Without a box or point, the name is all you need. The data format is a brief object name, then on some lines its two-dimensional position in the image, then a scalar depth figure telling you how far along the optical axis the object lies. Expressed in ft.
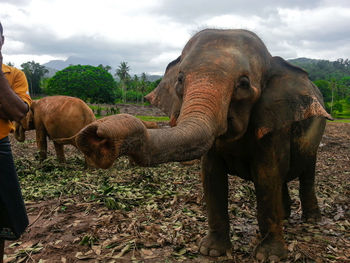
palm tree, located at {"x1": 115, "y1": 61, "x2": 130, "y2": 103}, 266.36
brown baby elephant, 29.37
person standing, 8.83
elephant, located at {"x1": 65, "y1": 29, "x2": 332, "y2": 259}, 6.57
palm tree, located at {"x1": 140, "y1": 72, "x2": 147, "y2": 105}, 246.27
